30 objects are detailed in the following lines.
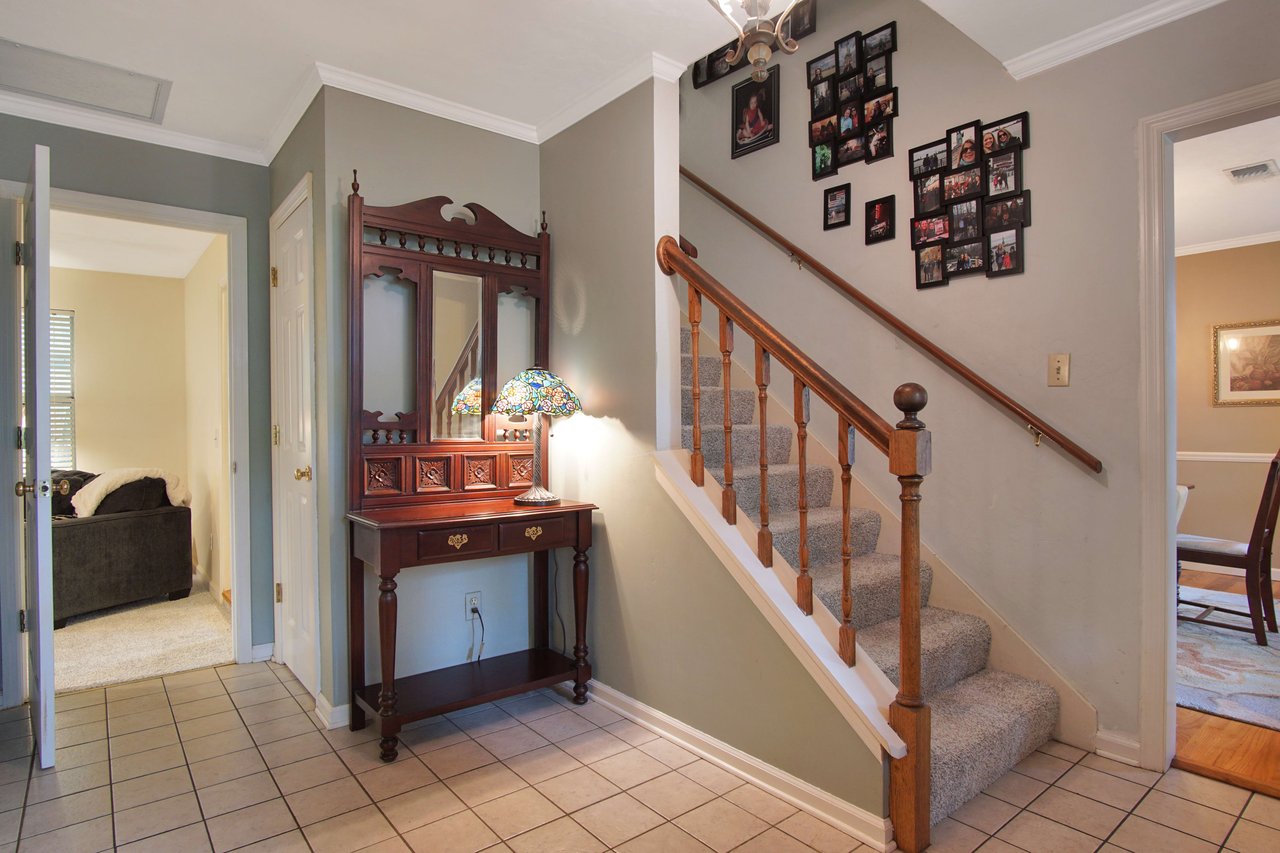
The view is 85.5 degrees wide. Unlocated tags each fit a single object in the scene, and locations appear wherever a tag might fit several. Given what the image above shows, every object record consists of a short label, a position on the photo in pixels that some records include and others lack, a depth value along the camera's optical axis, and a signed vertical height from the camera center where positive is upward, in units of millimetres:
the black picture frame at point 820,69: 3195 +1639
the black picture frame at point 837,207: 3104 +961
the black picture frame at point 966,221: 2635 +752
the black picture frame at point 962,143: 2627 +1048
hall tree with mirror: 2428 -35
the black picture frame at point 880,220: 2922 +845
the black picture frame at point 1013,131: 2490 +1037
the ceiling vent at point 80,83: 2502 +1332
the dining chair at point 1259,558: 3516 -765
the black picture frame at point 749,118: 3453 +1563
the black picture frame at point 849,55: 3076 +1637
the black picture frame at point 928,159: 2727 +1034
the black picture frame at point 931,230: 2727 +748
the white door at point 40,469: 2209 -125
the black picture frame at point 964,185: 2619 +892
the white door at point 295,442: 2787 -69
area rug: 2643 -1143
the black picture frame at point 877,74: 2947 +1489
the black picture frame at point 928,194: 2736 +892
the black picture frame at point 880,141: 2928 +1183
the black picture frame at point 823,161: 3170 +1192
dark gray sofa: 4113 -817
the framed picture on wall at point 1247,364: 5004 +353
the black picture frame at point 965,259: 2635 +611
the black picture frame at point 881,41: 2932 +1621
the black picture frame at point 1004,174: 2512 +888
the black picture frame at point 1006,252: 2520 +603
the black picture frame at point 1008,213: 2494 +746
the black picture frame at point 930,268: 2752 +597
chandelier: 1579 +906
